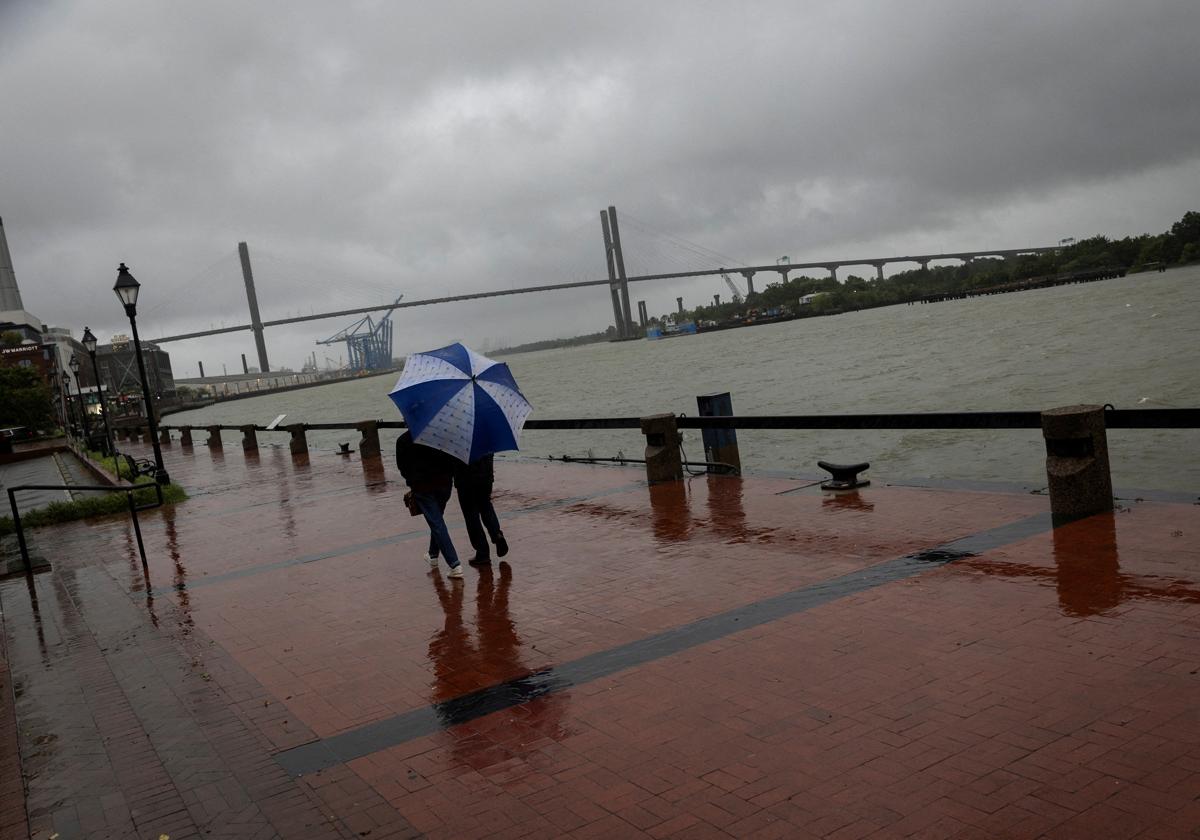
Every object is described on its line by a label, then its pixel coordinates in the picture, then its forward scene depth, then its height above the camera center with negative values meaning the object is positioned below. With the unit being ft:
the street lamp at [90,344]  91.56 +6.39
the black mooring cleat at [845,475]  33.83 -5.64
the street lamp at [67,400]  174.42 +3.18
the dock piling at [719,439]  41.52 -4.71
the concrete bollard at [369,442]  67.77 -4.49
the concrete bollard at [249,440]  96.62 -4.70
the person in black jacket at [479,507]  27.84 -4.16
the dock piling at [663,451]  39.86 -4.66
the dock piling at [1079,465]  25.40 -4.79
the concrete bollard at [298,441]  80.64 -4.50
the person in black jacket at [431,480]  27.43 -3.08
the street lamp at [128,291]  58.75 +6.71
